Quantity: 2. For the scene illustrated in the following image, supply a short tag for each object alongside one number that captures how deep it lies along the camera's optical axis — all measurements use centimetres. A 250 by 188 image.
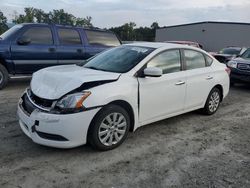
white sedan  265
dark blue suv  557
